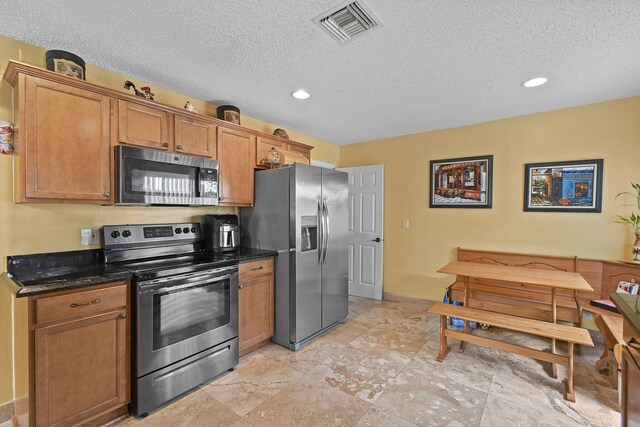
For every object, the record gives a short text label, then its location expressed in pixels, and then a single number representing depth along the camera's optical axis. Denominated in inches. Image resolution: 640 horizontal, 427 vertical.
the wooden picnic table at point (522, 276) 94.5
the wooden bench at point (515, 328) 83.4
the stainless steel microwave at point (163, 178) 82.1
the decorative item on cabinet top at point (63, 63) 73.6
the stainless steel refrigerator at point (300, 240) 110.0
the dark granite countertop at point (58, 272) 61.1
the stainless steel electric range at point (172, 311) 74.6
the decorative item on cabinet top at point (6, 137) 71.8
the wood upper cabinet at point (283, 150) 125.4
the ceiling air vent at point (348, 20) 63.7
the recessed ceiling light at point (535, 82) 96.9
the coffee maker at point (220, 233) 109.3
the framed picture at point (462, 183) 143.3
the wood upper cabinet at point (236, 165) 110.6
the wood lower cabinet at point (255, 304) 102.0
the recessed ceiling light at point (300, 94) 107.9
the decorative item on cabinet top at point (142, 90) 88.7
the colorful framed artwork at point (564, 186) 118.5
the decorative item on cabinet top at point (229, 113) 115.1
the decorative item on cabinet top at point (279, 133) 137.6
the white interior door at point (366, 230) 174.9
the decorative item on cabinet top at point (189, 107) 101.2
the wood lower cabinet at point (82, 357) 60.4
